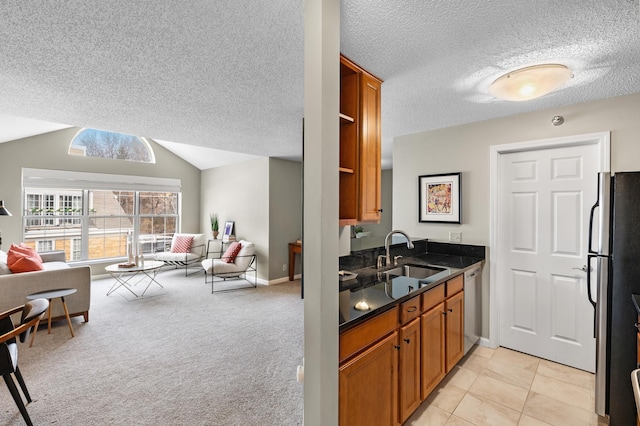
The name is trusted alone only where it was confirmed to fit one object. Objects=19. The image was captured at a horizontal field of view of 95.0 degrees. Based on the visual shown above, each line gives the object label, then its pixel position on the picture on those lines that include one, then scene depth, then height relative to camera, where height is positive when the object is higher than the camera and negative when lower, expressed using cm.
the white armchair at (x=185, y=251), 583 -87
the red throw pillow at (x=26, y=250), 375 -52
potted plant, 650 -37
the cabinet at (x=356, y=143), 191 +45
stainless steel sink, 249 -53
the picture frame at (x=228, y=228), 611 -37
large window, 532 -4
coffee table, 447 -128
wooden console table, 564 -96
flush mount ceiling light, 185 +85
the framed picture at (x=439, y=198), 320 +14
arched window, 570 +132
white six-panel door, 258 -39
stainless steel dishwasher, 262 -91
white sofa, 309 -84
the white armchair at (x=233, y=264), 501 -95
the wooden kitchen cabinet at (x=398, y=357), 140 -86
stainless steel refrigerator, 182 -51
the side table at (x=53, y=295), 308 -90
